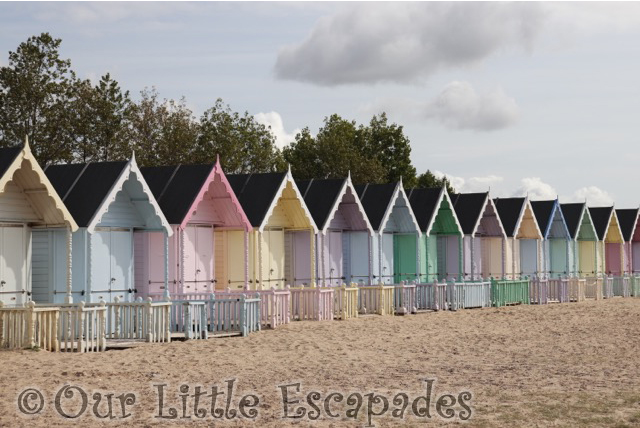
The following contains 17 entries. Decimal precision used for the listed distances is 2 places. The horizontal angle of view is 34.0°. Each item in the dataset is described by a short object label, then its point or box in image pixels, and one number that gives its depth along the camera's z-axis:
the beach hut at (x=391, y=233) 34.38
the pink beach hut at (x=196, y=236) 25.80
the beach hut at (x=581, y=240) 48.03
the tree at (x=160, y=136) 56.03
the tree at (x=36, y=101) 44.44
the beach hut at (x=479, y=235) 39.31
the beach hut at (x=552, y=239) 45.06
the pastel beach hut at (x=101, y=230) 23.25
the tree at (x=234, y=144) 57.69
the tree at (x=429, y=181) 88.56
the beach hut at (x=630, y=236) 54.45
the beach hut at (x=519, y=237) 42.62
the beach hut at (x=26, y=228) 22.19
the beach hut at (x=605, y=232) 51.25
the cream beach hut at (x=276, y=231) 28.73
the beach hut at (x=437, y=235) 36.99
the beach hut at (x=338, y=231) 31.73
